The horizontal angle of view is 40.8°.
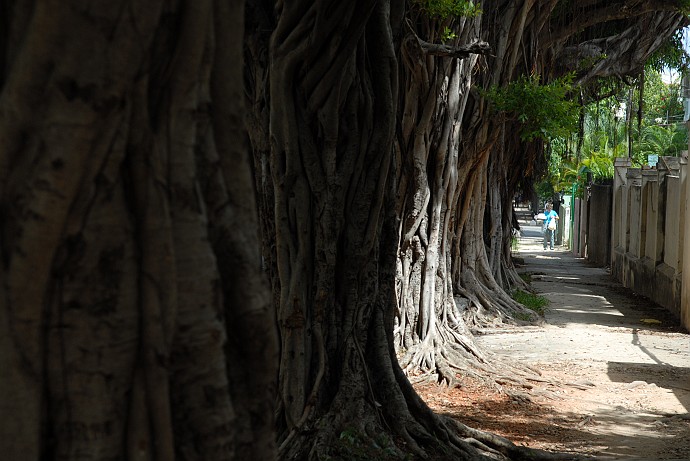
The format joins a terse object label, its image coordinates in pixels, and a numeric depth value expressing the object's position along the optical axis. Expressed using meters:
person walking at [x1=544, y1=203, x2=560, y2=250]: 33.91
